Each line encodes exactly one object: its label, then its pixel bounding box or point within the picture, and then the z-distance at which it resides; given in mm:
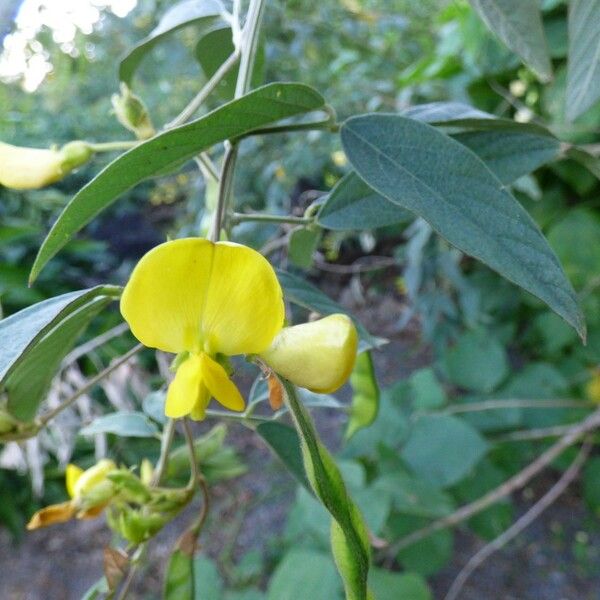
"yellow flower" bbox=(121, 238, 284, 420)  77
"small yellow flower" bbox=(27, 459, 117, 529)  125
